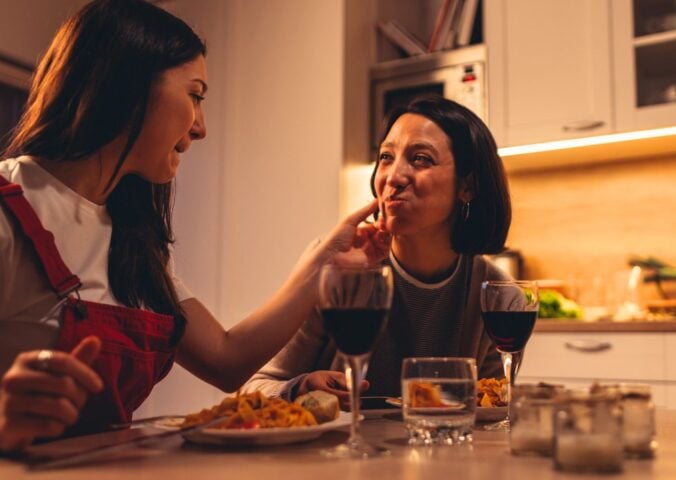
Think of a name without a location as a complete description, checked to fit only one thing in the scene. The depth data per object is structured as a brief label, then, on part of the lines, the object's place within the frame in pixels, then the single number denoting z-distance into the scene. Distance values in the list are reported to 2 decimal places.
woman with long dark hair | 1.05
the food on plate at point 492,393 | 1.05
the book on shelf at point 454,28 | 3.06
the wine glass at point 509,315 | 1.02
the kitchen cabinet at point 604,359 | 2.38
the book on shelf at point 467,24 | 3.03
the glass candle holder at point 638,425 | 0.73
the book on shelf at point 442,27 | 3.07
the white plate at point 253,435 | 0.76
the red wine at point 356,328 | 0.76
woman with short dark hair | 1.56
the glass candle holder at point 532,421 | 0.74
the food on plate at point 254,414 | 0.81
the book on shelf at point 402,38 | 3.18
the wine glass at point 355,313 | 0.76
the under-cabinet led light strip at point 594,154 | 2.79
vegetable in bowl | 2.70
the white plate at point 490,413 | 1.00
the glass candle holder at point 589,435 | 0.65
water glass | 0.81
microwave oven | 2.96
